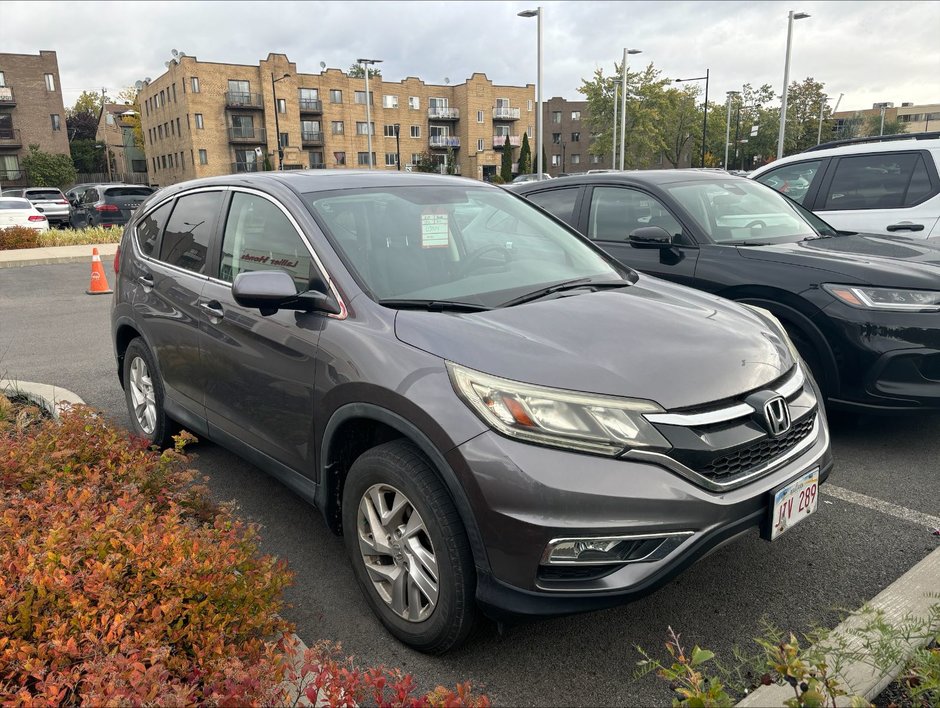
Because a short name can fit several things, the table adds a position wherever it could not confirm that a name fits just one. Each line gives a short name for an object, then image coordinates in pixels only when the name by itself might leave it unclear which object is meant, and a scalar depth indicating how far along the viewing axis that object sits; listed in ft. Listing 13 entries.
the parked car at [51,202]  86.62
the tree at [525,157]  233.49
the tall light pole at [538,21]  94.26
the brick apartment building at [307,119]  215.51
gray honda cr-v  7.62
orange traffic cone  39.32
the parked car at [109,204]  77.00
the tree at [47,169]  181.78
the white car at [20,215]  65.52
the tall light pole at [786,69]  104.29
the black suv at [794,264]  13.98
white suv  22.12
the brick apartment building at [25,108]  185.88
